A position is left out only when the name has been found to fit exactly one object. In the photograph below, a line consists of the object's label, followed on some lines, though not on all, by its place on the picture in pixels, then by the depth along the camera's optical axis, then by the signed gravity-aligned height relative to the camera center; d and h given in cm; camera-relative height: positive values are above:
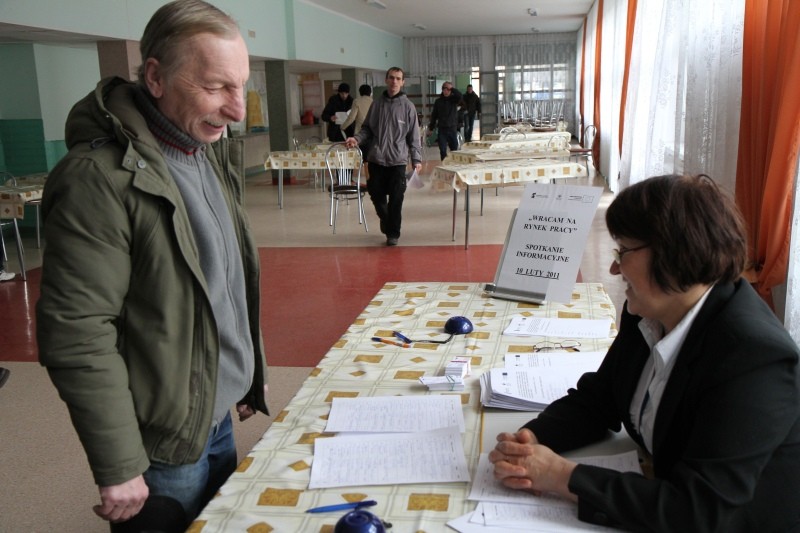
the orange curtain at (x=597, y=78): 1238 +64
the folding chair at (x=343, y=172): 775 -61
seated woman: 108 -43
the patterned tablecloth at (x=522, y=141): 983 -32
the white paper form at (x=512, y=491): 124 -63
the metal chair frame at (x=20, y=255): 598 -101
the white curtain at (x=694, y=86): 338 +15
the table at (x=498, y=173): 656 -51
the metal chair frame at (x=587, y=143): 1103 -51
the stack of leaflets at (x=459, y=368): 179 -60
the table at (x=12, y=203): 605 -59
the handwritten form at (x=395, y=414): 154 -63
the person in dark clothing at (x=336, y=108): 1187 +23
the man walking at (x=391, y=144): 664 -21
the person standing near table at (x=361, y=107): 1024 +20
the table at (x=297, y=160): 935 -47
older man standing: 114 -23
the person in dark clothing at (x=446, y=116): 1338 +6
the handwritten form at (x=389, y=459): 133 -63
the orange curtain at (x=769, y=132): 262 -8
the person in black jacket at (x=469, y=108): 1755 +25
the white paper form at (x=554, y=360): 183 -61
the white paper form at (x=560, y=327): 211 -61
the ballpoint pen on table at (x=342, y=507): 123 -64
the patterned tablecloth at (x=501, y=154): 815 -42
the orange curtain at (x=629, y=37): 759 +80
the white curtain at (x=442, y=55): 2145 +186
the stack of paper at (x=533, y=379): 161 -61
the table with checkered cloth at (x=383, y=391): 122 -63
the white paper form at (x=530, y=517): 116 -63
